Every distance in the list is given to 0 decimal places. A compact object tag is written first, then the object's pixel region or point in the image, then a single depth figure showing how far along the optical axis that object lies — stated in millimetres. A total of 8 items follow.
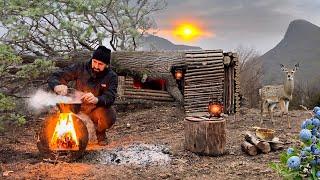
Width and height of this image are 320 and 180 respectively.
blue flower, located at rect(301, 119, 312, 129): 2292
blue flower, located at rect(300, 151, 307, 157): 2161
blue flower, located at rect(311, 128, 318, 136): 2277
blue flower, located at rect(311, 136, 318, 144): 2202
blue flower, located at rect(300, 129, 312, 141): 2157
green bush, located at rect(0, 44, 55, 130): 6229
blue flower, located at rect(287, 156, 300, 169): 2067
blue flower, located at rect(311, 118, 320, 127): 2268
